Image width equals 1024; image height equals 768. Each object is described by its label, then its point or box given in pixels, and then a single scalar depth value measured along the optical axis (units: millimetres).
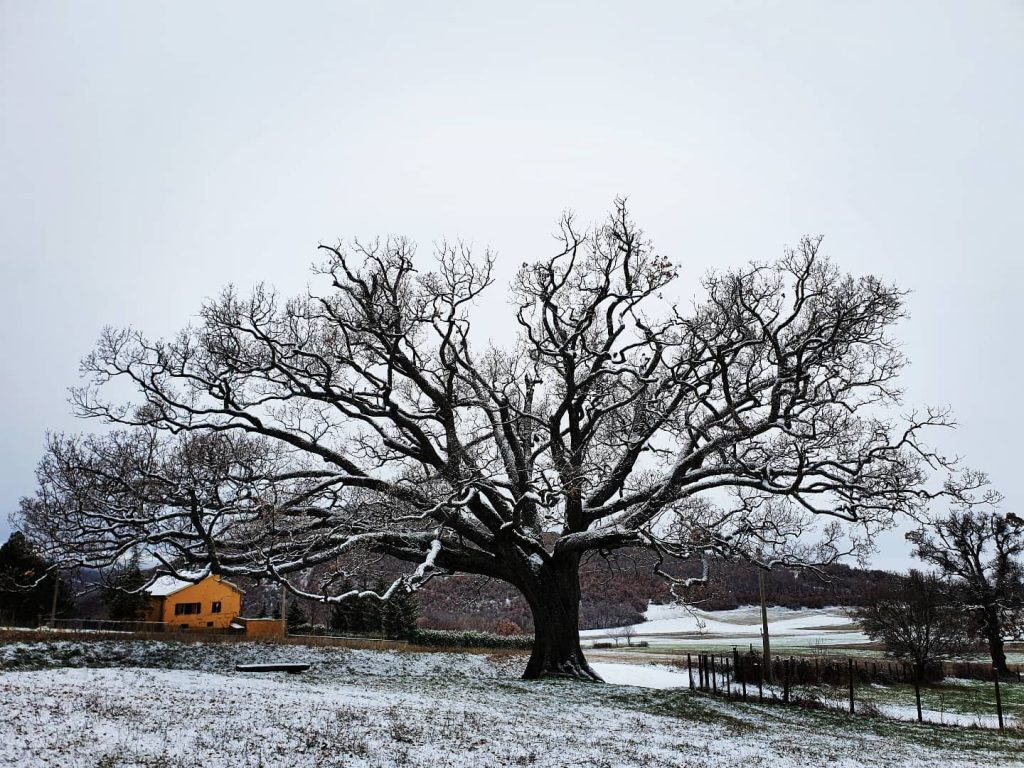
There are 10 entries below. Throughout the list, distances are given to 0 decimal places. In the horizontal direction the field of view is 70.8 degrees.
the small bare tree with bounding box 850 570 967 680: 30281
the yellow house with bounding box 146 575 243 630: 46594
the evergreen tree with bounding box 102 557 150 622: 39553
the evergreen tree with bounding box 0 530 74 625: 38594
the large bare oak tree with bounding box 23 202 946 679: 17656
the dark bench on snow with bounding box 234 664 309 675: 16109
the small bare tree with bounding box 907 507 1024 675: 37562
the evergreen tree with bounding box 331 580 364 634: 41125
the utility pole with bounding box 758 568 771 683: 26242
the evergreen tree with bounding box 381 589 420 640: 37031
